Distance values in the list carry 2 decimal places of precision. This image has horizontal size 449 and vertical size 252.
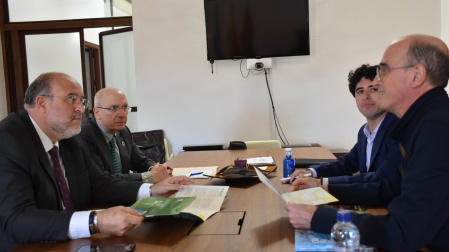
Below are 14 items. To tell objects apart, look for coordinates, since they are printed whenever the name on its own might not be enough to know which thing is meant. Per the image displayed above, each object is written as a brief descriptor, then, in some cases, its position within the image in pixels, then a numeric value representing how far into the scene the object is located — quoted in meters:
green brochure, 1.41
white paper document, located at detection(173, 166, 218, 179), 2.51
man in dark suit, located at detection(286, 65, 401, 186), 1.94
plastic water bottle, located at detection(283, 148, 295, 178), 2.29
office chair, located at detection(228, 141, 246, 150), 3.81
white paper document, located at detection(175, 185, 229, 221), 1.61
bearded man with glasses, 1.40
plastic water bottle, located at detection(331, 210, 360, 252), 1.14
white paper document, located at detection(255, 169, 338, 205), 1.51
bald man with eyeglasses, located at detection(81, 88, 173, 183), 2.44
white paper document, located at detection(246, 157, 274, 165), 2.81
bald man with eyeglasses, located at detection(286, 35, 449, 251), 1.10
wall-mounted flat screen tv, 4.84
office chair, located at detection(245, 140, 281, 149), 3.95
